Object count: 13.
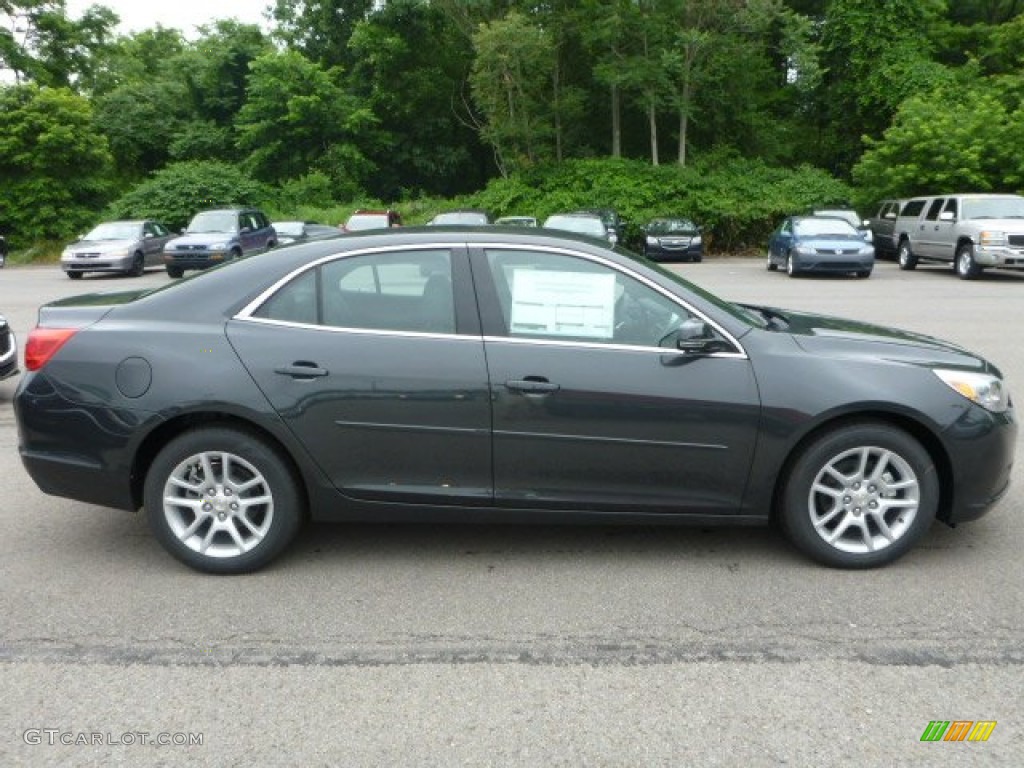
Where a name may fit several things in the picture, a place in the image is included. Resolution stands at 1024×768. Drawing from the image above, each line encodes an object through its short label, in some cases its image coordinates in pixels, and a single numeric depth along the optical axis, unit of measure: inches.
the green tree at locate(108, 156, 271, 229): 1438.2
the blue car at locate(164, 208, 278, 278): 901.2
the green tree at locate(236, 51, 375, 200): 1621.6
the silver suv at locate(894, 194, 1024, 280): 773.3
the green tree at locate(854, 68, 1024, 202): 1096.2
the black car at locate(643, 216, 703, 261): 1113.4
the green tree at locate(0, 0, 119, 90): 1847.9
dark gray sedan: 168.2
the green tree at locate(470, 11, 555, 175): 1381.6
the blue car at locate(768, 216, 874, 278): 829.2
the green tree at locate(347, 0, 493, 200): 1758.1
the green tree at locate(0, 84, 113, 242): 1381.6
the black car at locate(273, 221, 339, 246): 1154.0
